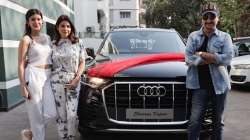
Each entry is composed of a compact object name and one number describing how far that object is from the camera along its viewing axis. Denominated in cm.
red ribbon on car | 313
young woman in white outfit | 294
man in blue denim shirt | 279
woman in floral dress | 306
